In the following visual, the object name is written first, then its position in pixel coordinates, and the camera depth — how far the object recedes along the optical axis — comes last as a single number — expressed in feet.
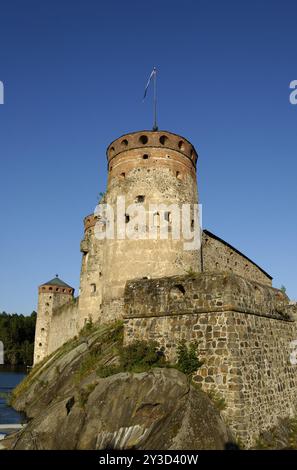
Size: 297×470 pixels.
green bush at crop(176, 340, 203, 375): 31.74
